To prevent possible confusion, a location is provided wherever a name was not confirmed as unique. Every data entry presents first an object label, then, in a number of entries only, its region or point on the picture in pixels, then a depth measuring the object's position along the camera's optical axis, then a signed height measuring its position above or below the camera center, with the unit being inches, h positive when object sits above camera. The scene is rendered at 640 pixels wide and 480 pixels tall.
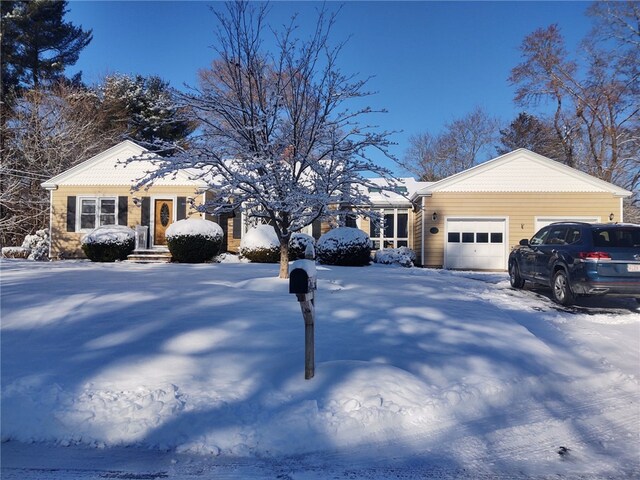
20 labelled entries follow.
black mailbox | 150.3 -12.4
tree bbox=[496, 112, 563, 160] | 1266.0 +348.2
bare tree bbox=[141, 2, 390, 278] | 301.1 +73.6
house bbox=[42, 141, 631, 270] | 689.6 +68.0
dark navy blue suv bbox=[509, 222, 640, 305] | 304.7 -9.5
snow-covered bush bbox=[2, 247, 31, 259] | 745.0 -17.9
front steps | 646.5 -20.5
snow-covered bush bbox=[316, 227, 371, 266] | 595.5 -2.6
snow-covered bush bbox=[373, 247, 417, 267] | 670.5 -16.9
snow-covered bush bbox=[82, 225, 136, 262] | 606.2 -2.1
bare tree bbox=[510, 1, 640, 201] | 1040.8 +369.8
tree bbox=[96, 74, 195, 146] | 1115.3 +360.4
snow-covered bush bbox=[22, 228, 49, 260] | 732.0 -5.2
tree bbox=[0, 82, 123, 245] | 858.1 +206.7
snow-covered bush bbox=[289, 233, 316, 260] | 635.5 -3.0
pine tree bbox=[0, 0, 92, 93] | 1040.2 +498.2
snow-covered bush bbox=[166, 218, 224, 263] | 590.9 +5.0
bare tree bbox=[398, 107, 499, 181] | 1497.3 +344.6
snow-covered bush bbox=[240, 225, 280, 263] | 625.3 -5.0
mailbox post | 150.6 -17.2
